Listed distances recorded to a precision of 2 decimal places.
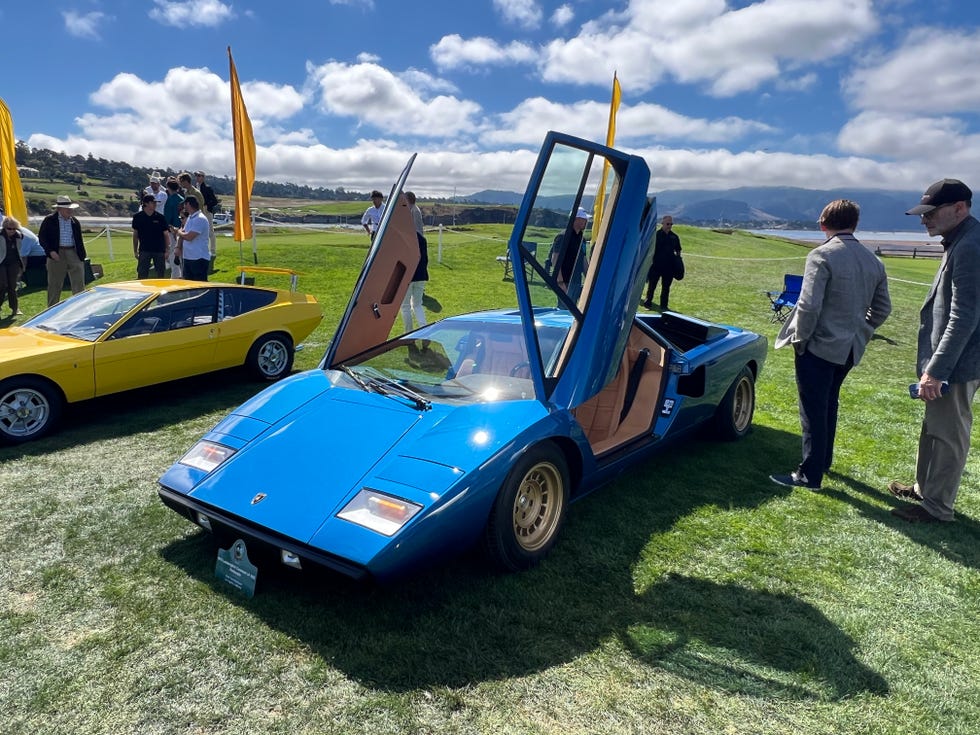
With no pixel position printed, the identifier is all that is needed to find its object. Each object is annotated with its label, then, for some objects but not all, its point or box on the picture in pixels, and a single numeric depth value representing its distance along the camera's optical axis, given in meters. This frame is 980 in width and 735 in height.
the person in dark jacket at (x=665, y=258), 11.27
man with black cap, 3.31
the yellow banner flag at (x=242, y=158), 12.44
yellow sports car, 4.71
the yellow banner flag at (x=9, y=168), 12.14
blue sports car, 2.55
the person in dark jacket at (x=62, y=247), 8.71
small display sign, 2.67
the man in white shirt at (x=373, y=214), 10.05
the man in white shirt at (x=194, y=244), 8.37
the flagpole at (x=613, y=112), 12.35
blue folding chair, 11.06
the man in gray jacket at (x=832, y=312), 3.78
